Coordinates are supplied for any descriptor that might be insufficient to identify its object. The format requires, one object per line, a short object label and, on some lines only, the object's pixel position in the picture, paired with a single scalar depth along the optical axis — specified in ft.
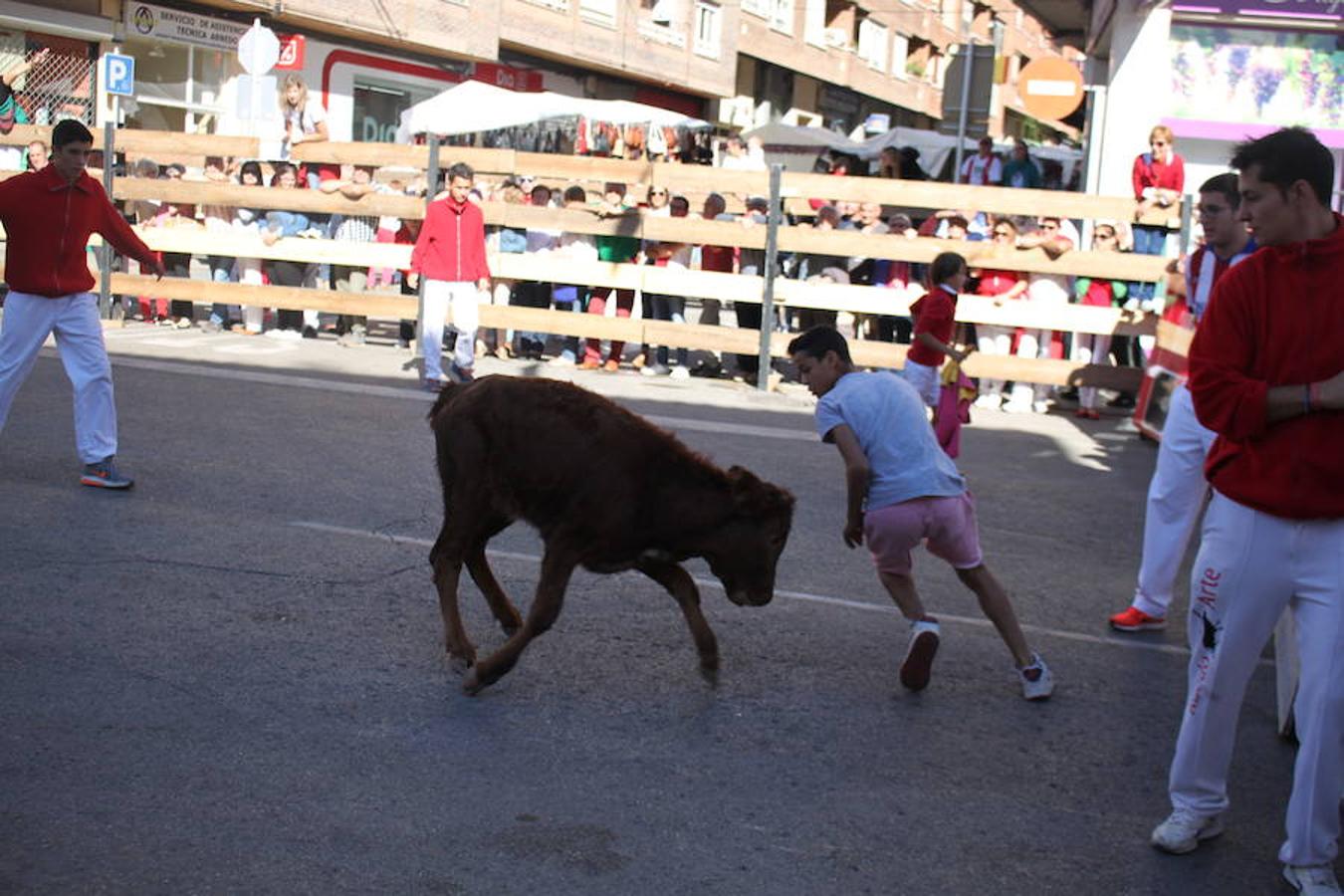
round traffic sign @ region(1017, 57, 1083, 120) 64.90
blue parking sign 70.38
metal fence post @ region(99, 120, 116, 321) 56.62
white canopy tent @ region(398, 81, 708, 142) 90.22
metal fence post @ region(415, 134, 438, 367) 53.09
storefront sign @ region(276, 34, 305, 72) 98.54
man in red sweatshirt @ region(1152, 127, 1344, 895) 13.65
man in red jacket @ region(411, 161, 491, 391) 46.34
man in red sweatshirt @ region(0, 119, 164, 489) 28.43
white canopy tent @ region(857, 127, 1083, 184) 92.63
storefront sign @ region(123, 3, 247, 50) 94.38
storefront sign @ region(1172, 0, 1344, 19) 61.72
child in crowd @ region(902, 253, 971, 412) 33.58
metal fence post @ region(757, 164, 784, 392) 50.39
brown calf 18.04
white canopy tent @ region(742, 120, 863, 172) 109.19
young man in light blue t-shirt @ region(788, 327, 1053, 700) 19.29
